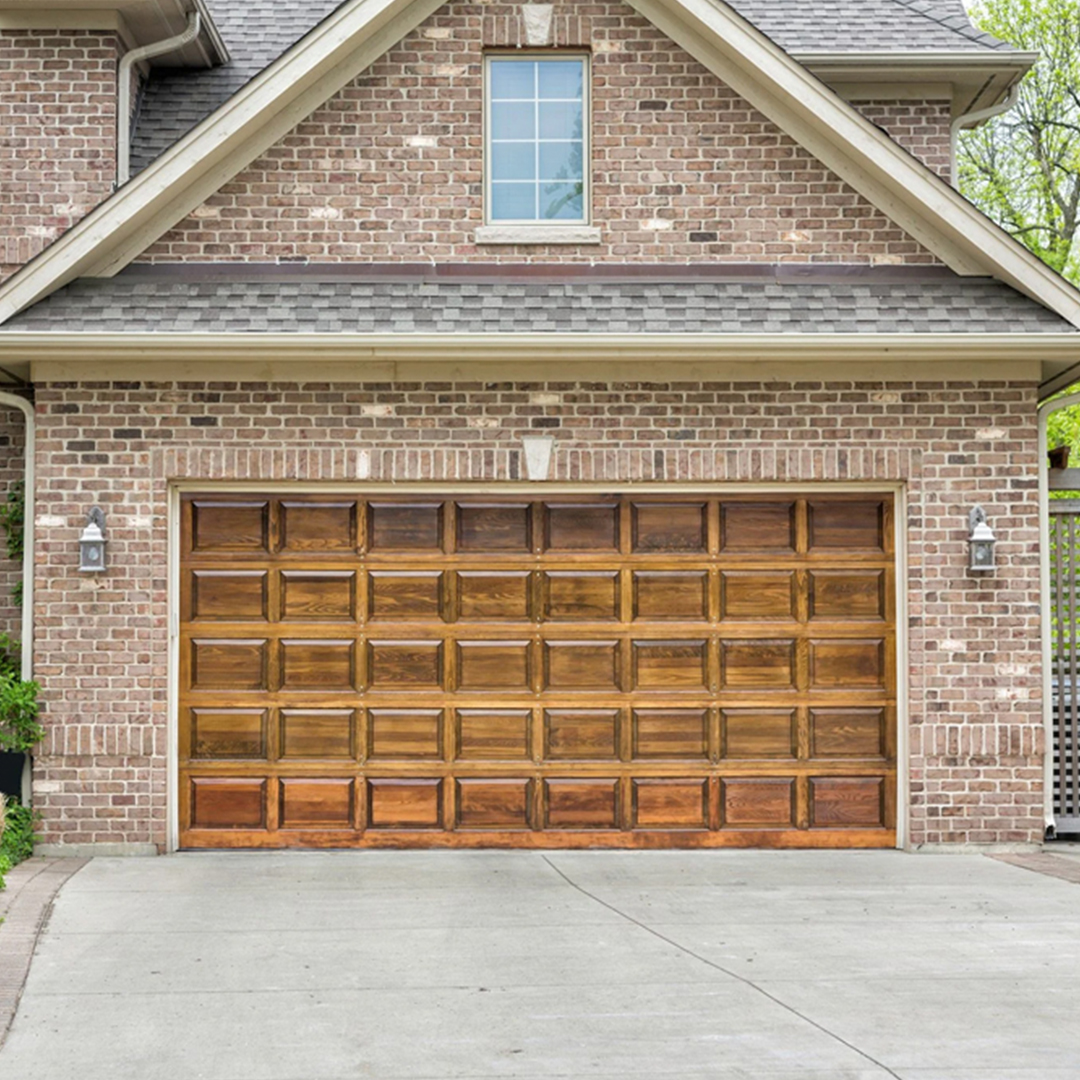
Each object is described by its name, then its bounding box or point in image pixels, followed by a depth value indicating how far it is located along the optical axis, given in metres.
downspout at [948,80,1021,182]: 13.21
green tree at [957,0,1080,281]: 27.89
